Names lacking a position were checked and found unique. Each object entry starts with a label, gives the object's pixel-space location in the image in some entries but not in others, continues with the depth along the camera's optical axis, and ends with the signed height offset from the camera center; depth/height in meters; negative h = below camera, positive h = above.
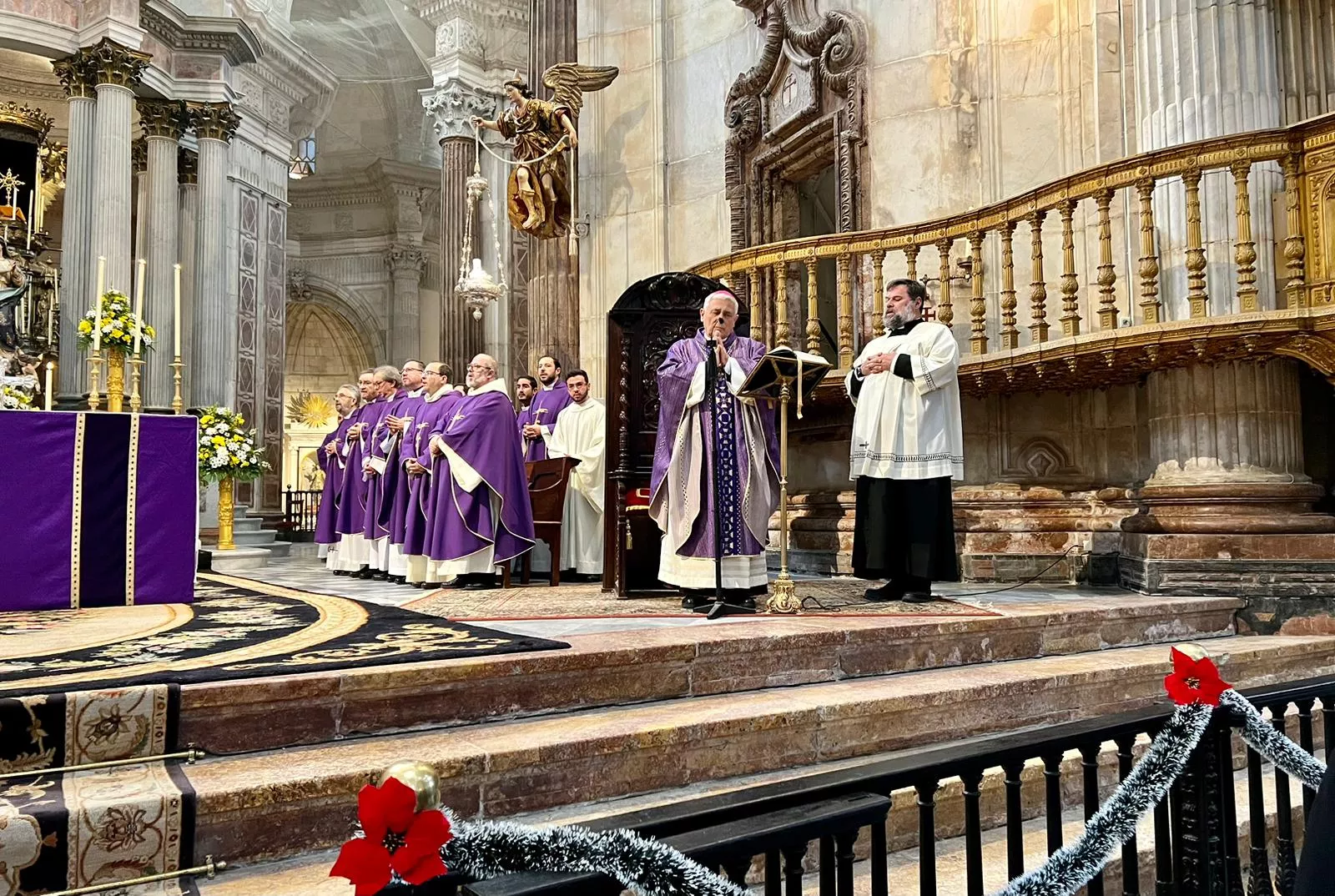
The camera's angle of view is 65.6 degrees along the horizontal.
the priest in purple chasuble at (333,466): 10.18 +0.41
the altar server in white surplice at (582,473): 9.07 +0.26
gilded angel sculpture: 10.55 +3.73
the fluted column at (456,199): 15.05 +4.62
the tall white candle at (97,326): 6.07 +1.16
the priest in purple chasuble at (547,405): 9.47 +0.90
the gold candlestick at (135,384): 5.96 +0.74
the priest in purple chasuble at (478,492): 7.38 +0.09
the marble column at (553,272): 10.84 +2.51
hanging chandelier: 13.44 +2.85
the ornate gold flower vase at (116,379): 6.66 +0.89
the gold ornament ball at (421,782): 1.22 -0.33
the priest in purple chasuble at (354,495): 9.40 +0.11
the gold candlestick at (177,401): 6.42 +0.70
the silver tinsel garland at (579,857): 1.34 -0.46
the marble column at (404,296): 25.72 +5.23
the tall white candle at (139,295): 5.24 +1.13
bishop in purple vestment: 5.84 +0.15
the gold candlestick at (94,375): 5.91 +0.78
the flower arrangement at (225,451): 9.94 +0.56
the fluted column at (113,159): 13.91 +4.81
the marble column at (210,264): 16.23 +3.88
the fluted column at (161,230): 15.07 +4.19
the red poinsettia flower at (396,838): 1.19 -0.39
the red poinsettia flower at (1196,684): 2.12 -0.40
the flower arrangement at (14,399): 6.89 +0.83
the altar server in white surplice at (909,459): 6.21 +0.22
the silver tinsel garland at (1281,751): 2.27 -0.61
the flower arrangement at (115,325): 7.04 +1.29
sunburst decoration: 26.30 +2.47
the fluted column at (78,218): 13.95 +3.96
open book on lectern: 5.41 +0.67
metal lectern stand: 5.43 +0.61
